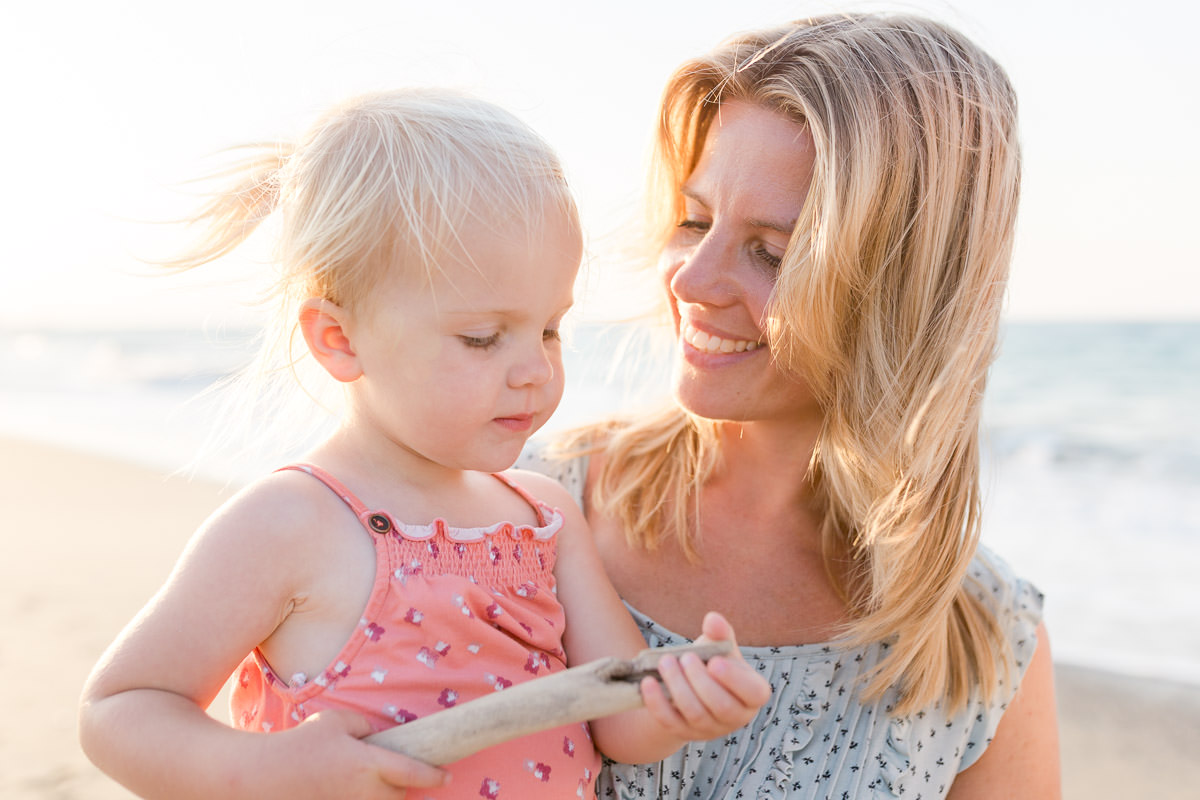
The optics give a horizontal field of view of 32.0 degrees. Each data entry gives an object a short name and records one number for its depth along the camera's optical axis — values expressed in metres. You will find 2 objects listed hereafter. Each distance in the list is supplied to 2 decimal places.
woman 1.09
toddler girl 0.88
